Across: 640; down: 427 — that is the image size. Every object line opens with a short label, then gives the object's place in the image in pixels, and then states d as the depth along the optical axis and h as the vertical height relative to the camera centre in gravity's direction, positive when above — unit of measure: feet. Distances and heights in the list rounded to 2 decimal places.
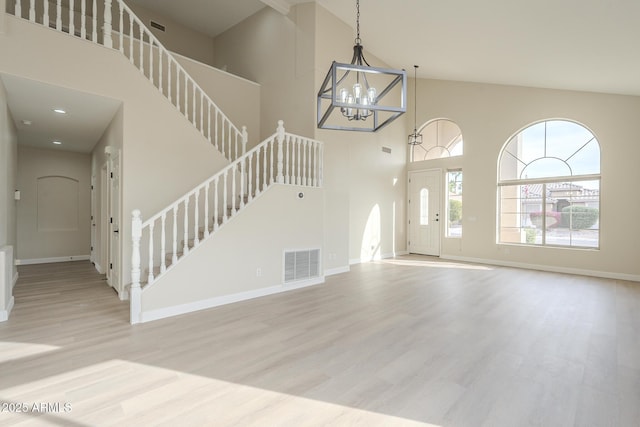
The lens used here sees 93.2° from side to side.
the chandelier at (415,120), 28.78 +8.69
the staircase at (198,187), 11.92 +2.77
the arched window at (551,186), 21.04 +1.80
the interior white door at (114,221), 15.39 -0.74
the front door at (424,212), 28.30 -0.25
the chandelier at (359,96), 8.09 +3.73
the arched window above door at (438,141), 27.35 +6.39
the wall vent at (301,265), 16.58 -3.20
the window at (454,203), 27.14 +0.62
